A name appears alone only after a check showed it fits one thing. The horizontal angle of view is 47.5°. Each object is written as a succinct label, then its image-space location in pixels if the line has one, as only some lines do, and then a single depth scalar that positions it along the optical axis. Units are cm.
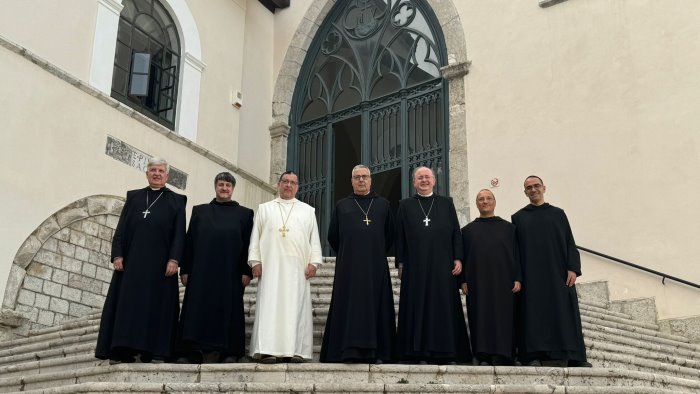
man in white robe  547
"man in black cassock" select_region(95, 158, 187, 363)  554
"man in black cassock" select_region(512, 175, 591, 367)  551
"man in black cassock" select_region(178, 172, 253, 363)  564
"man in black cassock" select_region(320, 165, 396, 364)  537
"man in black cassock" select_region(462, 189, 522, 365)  552
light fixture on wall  1271
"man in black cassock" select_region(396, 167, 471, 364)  548
